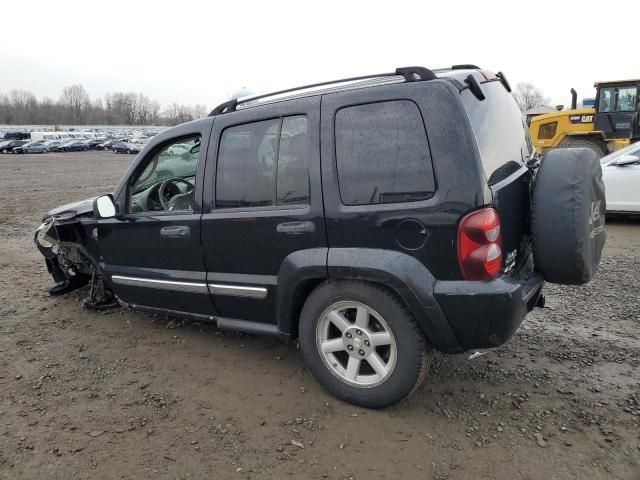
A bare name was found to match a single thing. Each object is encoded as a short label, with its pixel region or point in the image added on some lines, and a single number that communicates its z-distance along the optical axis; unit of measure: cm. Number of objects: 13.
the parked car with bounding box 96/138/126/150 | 5908
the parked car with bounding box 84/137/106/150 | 5952
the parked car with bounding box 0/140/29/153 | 5141
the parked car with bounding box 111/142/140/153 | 5003
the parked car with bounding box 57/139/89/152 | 5550
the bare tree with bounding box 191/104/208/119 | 13977
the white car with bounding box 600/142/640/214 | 761
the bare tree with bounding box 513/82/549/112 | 9316
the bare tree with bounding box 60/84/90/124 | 13732
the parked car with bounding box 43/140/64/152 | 5387
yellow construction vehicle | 1362
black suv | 254
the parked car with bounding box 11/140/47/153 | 5116
